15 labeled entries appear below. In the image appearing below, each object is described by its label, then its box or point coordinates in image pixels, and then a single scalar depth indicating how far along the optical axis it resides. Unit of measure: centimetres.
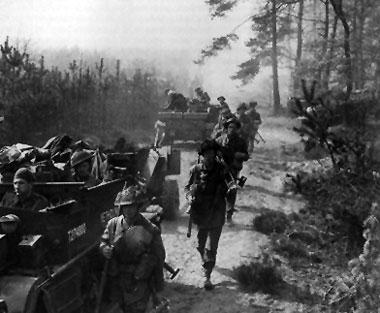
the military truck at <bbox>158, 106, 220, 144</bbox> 1723
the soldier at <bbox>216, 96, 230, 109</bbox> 1529
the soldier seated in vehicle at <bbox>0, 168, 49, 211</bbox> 546
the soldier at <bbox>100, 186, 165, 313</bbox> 503
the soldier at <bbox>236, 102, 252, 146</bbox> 1623
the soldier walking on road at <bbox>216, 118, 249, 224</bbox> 923
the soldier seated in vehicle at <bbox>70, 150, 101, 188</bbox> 712
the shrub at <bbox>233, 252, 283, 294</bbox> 701
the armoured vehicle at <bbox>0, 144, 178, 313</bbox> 461
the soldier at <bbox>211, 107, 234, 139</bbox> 1080
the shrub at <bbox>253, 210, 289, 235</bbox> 960
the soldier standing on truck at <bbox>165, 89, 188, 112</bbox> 1794
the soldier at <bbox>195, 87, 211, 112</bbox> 1785
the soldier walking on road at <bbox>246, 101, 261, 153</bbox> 1655
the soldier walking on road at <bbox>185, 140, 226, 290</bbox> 703
